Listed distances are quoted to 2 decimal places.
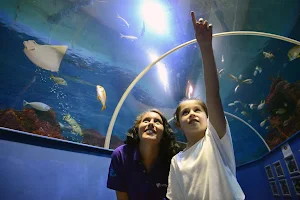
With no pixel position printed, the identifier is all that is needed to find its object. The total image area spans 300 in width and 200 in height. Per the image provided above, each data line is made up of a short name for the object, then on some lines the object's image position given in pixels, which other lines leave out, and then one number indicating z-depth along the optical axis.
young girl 1.02
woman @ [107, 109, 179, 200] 1.63
